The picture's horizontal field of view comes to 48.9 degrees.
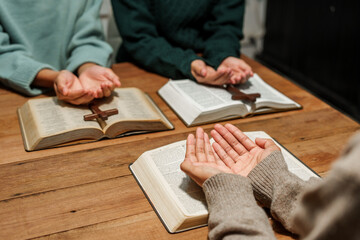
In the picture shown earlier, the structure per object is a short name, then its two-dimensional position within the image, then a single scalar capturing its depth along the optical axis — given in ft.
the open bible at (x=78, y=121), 3.31
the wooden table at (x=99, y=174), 2.47
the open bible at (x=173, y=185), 2.47
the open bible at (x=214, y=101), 3.76
